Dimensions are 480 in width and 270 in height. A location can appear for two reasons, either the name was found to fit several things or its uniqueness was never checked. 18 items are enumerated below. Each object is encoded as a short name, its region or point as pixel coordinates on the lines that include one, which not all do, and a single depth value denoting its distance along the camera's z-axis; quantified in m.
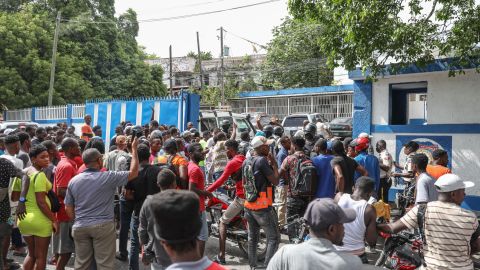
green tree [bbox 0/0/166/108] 26.27
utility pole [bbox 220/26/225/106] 34.63
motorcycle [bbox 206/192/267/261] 7.16
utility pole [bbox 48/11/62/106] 23.66
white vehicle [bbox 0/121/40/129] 15.24
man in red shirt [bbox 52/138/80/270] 5.69
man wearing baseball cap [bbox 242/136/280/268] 5.91
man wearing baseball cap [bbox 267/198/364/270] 2.72
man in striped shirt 3.72
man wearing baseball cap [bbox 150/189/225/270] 2.20
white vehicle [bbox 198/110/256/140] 16.98
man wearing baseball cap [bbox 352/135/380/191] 7.48
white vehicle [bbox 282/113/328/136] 22.14
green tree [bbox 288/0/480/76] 8.42
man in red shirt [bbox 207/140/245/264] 6.48
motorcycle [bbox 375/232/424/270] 4.80
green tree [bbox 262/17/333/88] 36.62
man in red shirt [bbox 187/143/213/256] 5.90
